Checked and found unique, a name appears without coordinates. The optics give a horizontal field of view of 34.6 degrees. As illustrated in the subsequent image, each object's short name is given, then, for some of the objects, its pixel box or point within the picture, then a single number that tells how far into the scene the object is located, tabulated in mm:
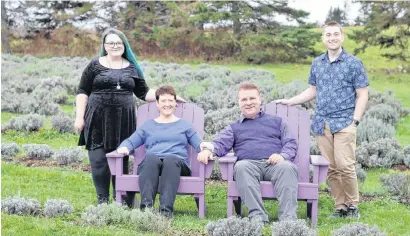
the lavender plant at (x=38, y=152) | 8852
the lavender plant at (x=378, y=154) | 8891
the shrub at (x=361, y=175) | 7828
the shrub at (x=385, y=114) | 12805
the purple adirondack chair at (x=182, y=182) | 5840
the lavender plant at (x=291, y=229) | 4781
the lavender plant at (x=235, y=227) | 4852
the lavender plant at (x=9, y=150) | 8938
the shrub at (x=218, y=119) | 11117
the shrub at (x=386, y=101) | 14164
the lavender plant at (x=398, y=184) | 7227
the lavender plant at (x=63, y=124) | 11242
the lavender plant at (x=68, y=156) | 8547
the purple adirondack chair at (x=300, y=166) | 5648
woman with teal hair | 6172
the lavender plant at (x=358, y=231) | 4840
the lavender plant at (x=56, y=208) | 5452
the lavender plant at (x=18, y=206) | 5461
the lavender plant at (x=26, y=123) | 11188
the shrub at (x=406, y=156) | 8891
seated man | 5504
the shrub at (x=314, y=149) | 9062
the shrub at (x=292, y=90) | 13875
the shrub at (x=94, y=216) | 5145
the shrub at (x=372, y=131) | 10383
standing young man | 5898
